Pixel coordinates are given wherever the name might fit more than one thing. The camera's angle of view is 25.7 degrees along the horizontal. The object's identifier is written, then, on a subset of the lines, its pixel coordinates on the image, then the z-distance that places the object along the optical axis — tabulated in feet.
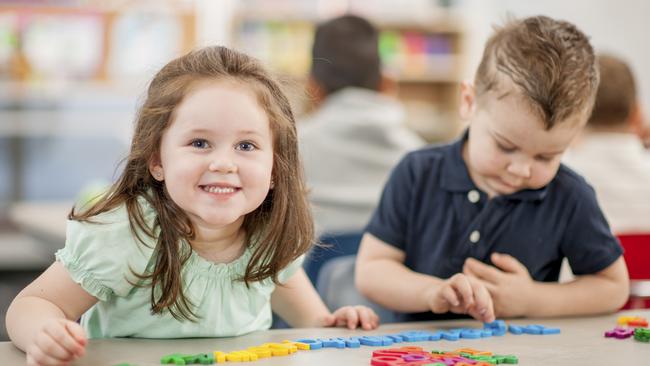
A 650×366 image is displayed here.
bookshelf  20.36
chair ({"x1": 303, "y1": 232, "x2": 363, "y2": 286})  7.97
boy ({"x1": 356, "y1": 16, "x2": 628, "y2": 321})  5.65
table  4.72
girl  4.94
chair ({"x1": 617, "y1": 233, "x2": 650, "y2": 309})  6.47
